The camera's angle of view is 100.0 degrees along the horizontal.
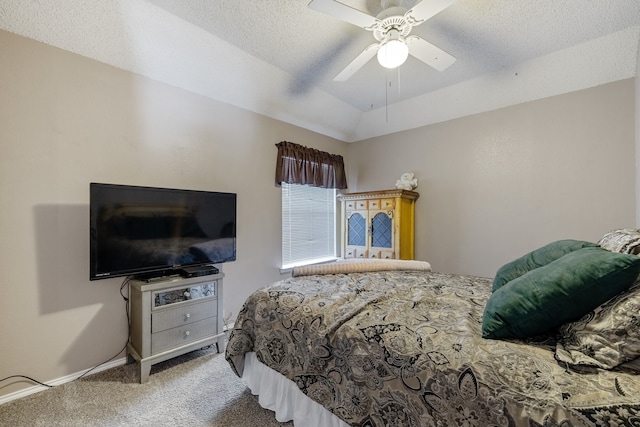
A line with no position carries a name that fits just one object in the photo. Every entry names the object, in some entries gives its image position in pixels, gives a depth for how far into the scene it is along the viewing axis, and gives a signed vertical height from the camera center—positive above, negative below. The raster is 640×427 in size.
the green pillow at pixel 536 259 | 1.38 -0.25
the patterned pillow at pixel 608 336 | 0.81 -0.38
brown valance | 3.38 +0.65
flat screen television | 1.95 -0.13
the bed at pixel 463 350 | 0.79 -0.50
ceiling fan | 1.54 +1.19
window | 3.56 -0.15
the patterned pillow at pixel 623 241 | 1.09 -0.12
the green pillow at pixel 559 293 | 0.89 -0.28
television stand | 2.02 -0.84
